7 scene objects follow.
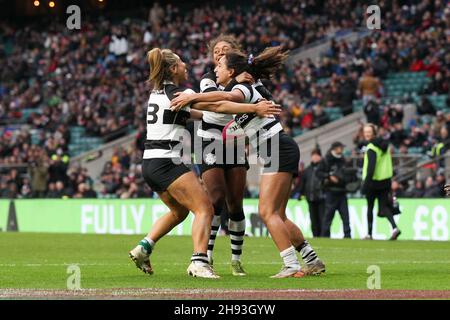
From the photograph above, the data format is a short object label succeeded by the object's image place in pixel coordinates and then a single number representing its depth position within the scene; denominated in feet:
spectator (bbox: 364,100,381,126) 96.89
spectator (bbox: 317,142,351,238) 75.41
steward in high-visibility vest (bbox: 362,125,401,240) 71.15
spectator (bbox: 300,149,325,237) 77.77
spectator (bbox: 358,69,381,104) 103.16
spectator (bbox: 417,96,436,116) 97.86
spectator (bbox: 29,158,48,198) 108.27
